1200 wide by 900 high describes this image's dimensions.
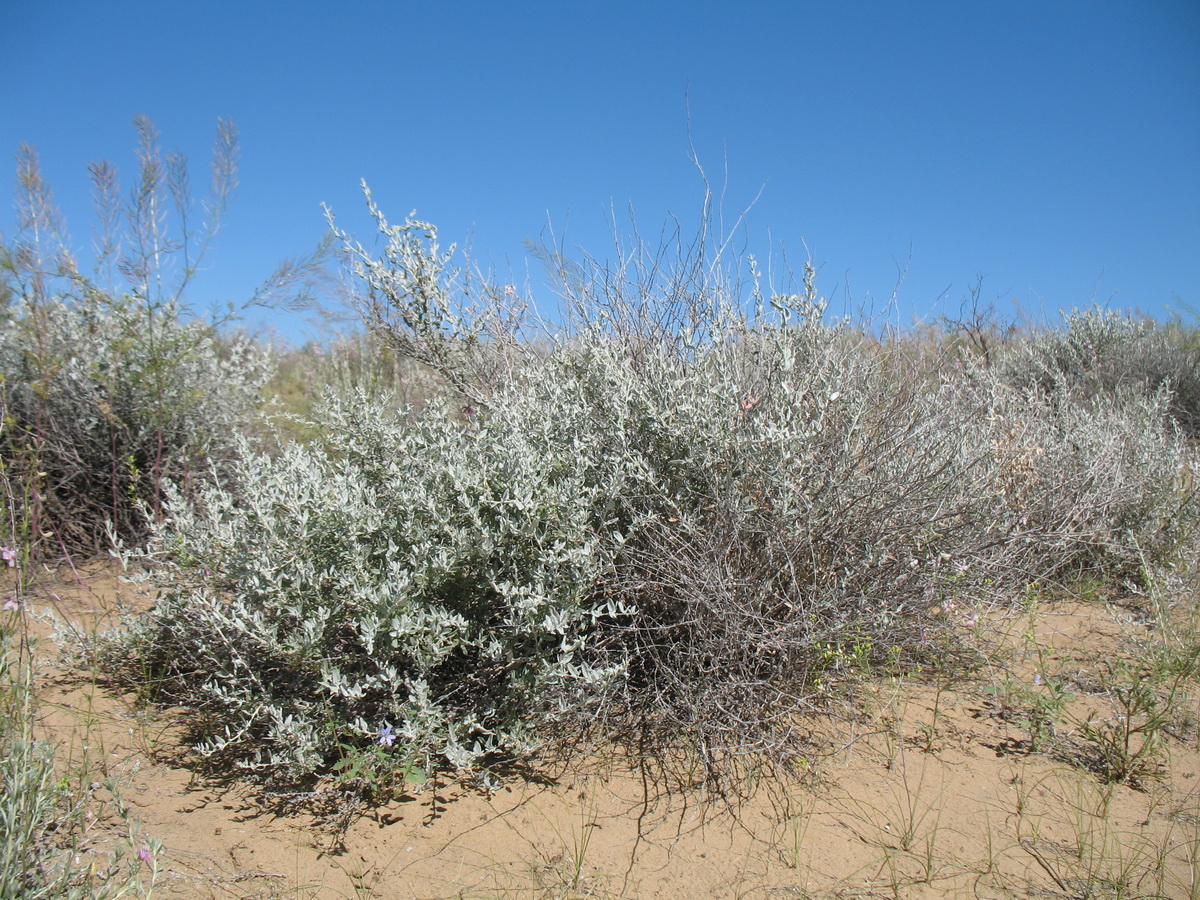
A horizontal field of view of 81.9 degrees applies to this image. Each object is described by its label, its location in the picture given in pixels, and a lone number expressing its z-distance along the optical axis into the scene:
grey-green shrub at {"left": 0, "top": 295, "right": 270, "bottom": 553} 4.16
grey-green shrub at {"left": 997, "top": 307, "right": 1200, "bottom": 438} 6.83
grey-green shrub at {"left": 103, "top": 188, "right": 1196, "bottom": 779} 2.31
